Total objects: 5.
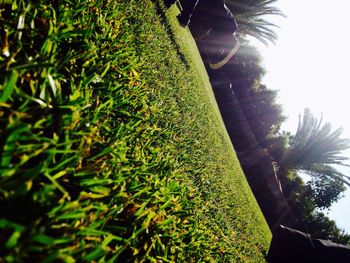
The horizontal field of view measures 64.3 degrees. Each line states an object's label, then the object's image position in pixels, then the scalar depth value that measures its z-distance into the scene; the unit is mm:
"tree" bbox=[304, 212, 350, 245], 16750
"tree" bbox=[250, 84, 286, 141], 20547
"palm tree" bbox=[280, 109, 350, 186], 19503
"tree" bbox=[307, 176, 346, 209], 22609
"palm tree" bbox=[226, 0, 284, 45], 17709
